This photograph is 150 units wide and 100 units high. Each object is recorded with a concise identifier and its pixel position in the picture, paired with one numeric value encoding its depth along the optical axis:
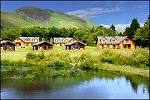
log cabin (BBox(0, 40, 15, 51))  109.12
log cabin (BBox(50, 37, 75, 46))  139.62
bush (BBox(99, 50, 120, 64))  72.68
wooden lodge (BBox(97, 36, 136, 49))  118.06
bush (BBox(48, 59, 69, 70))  70.62
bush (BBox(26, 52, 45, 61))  76.00
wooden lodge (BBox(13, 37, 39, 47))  135.88
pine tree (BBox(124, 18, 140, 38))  134.77
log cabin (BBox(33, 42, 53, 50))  110.06
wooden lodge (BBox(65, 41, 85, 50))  113.56
